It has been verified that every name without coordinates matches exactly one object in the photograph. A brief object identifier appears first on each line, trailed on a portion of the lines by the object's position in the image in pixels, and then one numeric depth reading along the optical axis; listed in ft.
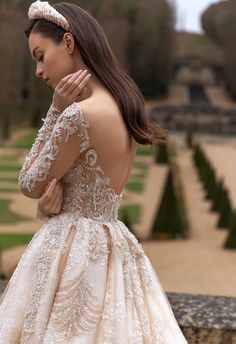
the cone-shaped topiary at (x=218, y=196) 46.39
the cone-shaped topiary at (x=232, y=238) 35.76
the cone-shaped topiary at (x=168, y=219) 39.06
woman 6.43
